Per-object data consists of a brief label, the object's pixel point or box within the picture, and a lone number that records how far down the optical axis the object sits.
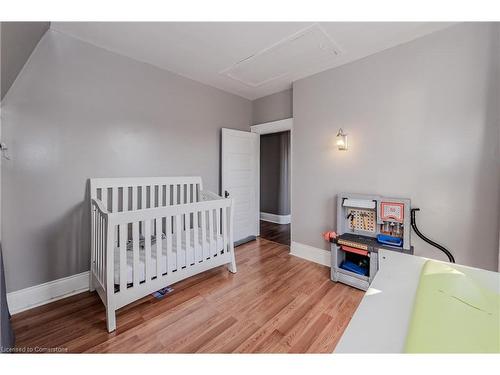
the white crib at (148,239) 1.49
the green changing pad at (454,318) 0.50
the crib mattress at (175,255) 1.61
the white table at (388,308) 0.56
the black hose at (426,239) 1.67
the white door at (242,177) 3.08
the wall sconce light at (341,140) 2.23
